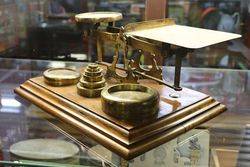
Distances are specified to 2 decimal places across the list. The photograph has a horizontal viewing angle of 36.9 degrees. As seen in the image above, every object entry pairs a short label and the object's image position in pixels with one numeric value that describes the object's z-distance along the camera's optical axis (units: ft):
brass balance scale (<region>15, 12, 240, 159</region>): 2.39
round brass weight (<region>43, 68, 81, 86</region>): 3.09
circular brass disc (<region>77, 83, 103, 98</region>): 2.82
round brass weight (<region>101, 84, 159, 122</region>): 2.36
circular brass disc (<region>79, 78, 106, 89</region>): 2.82
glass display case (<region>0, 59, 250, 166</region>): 2.60
